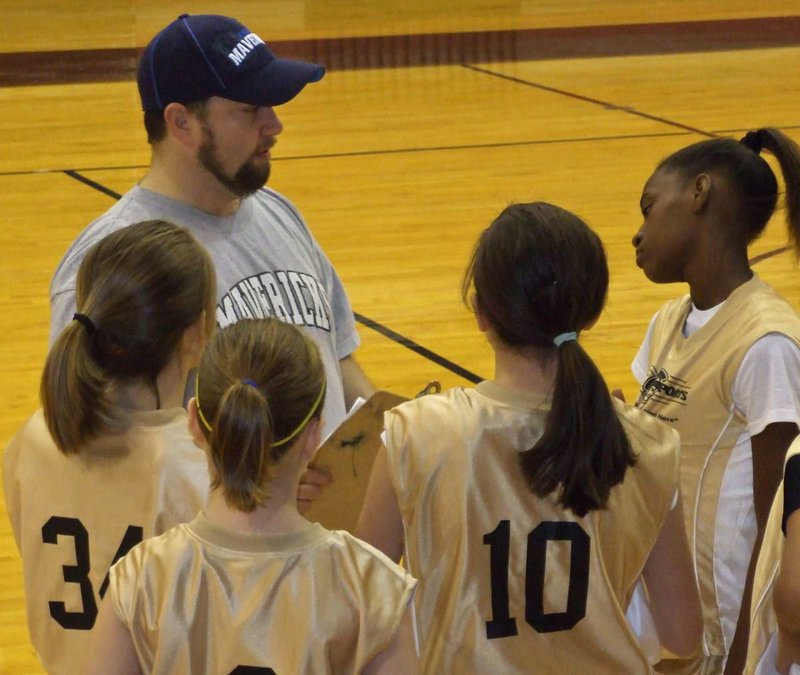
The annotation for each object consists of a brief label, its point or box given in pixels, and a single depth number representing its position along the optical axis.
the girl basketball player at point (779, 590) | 5.37
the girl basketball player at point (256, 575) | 5.30
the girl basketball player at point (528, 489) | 5.52
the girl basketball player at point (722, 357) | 5.94
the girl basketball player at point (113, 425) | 5.53
